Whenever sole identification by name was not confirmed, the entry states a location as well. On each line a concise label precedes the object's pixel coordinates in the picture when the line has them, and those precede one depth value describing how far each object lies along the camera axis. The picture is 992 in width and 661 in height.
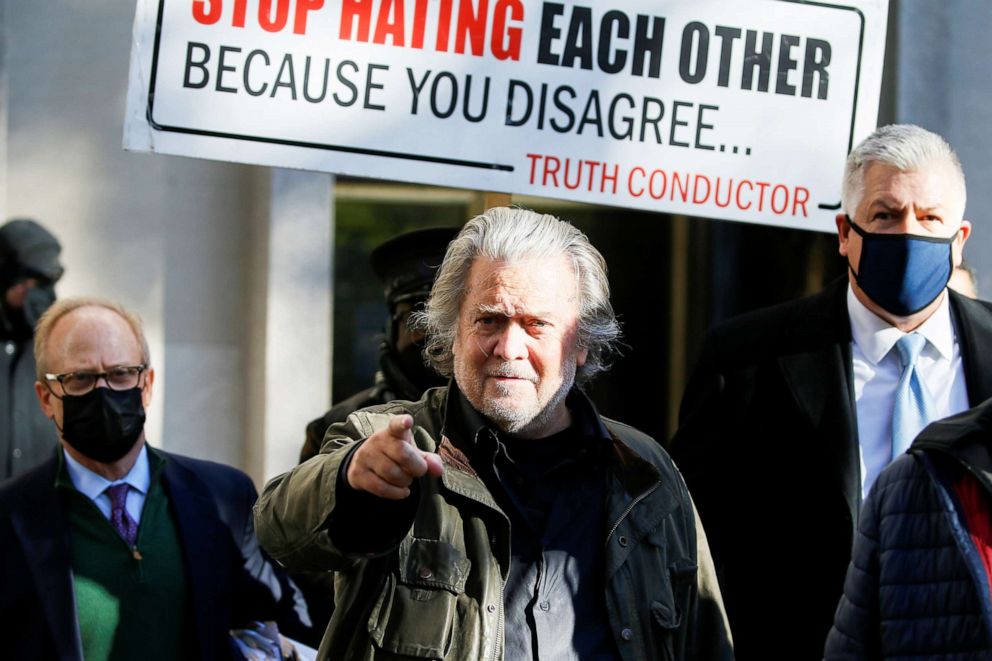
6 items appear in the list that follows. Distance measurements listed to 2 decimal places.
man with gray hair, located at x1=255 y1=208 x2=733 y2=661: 5.46
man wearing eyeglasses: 7.14
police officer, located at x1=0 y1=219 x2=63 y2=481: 10.52
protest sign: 7.49
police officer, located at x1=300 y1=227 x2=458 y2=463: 9.18
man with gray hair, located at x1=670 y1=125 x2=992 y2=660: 7.13
